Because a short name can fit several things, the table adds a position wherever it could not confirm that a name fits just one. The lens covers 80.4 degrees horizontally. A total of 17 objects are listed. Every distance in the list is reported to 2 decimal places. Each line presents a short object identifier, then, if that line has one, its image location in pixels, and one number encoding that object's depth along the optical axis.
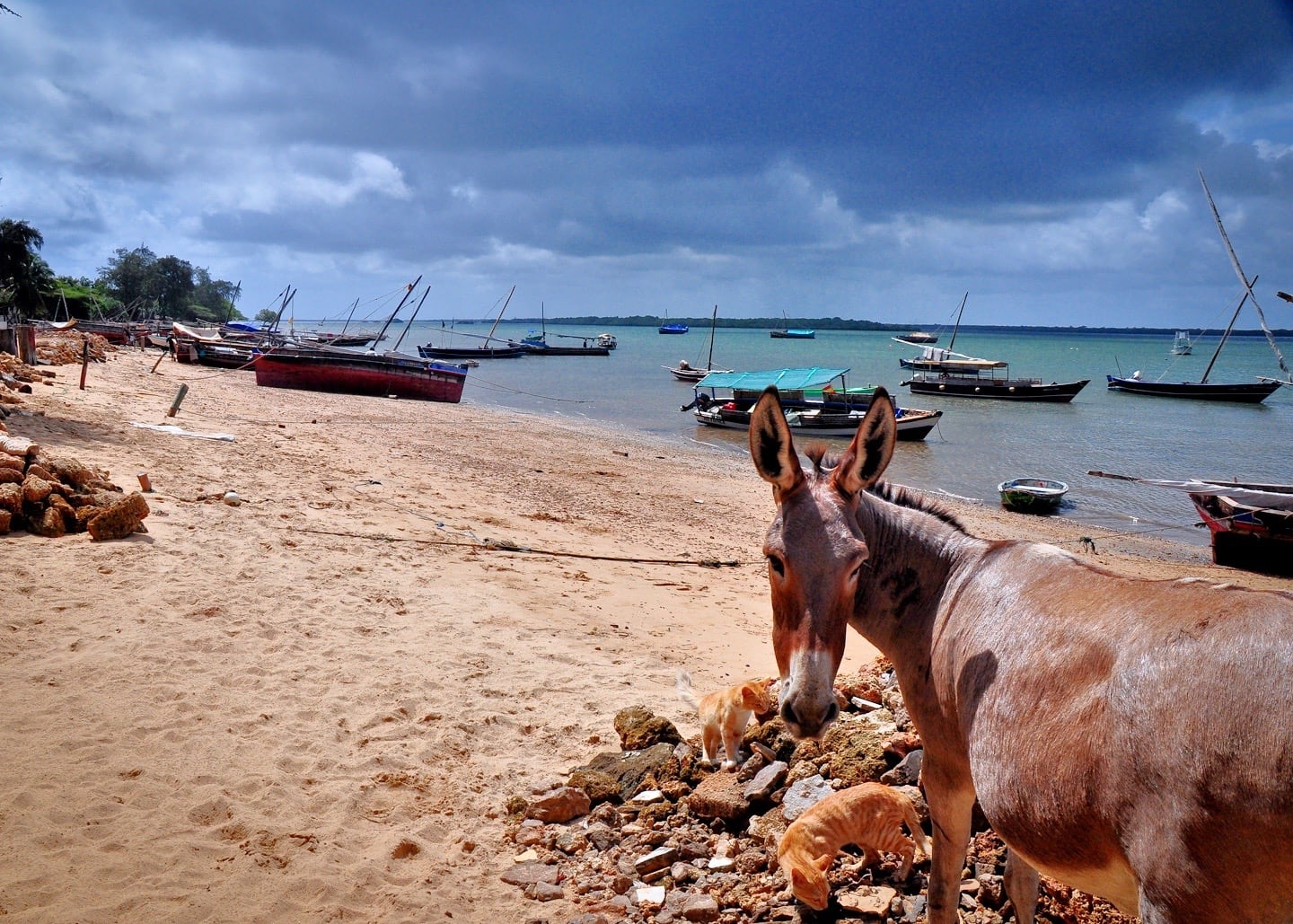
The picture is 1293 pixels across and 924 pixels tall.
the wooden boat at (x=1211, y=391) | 46.41
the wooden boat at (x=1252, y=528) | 13.95
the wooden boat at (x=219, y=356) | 39.81
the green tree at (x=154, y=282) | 87.19
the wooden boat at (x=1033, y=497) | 18.67
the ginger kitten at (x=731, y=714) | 5.08
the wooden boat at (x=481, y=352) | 67.75
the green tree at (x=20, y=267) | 33.94
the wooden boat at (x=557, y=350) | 84.50
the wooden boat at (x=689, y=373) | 53.62
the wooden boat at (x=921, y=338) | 99.94
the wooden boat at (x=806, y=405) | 28.77
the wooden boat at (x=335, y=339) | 55.43
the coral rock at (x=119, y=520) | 8.37
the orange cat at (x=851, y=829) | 3.78
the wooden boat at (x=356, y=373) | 34.06
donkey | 1.75
